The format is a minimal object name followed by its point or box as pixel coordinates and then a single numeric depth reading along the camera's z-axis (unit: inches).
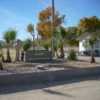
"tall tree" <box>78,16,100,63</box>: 1189.6
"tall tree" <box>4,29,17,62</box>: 486.0
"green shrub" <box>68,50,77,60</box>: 543.5
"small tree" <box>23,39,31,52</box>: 530.6
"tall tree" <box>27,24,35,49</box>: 1308.7
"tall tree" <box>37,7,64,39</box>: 1096.7
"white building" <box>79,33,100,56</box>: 961.4
